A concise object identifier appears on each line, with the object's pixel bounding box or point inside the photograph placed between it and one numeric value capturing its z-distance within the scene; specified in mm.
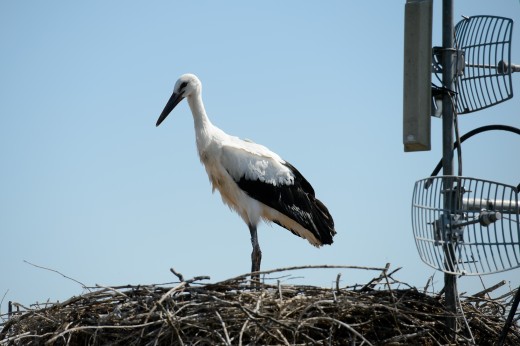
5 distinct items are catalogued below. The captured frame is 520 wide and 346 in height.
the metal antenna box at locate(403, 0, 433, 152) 11914
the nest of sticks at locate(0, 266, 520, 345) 11477
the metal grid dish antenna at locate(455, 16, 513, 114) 12602
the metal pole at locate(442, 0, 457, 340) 12484
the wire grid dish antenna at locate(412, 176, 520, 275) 11461
